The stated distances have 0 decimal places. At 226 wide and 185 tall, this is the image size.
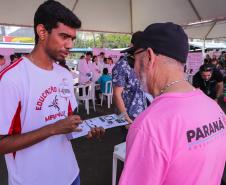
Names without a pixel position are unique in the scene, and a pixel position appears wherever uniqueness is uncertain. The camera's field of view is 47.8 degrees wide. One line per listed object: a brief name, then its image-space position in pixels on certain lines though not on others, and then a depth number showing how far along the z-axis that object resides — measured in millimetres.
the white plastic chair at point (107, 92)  7975
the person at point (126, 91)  2414
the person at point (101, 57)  10221
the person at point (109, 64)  9911
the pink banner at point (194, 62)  9367
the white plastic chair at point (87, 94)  7331
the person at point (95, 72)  8648
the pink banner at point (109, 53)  11084
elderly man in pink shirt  736
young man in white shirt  1126
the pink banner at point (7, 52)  8398
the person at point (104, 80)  7957
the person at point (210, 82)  3799
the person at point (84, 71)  8191
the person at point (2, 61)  7190
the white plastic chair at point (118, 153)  2298
